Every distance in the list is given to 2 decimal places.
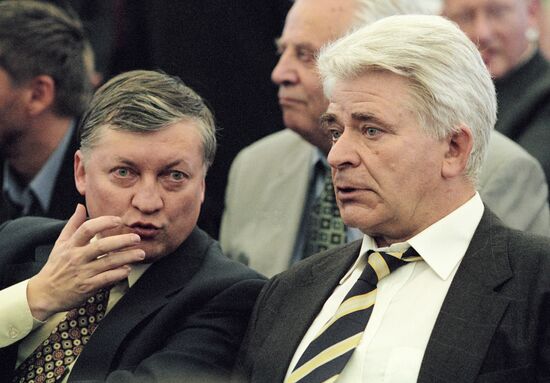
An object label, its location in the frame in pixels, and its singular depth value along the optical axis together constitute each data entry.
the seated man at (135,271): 7.06
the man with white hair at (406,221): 6.39
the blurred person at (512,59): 10.63
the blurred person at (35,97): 11.03
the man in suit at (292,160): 9.38
